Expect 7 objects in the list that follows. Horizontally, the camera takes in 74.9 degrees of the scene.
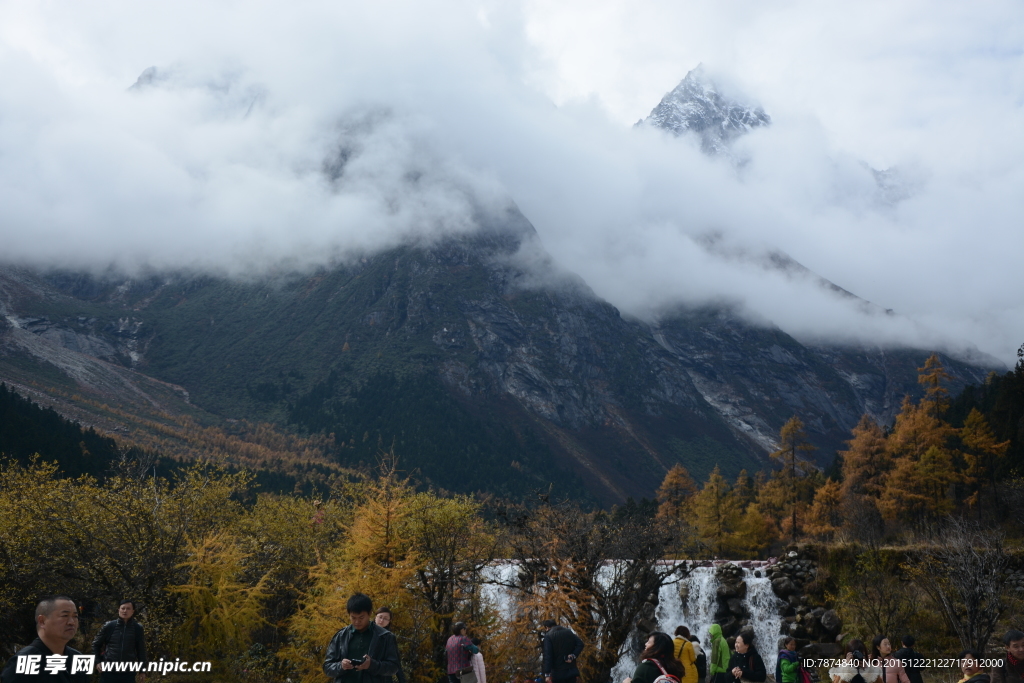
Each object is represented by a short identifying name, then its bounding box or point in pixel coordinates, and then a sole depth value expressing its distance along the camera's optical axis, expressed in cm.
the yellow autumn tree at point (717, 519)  7838
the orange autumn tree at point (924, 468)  5694
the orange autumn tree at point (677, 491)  8906
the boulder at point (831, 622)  4003
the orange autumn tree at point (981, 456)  5812
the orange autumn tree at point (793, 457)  7144
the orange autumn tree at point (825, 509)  7025
